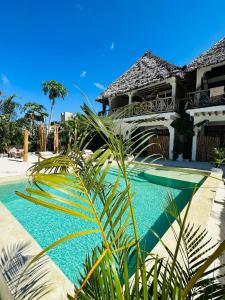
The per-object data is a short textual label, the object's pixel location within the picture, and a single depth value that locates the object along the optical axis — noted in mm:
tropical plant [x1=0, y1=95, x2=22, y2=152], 15281
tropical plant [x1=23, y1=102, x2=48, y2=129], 24266
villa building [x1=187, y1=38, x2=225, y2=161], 11469
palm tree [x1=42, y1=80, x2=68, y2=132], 27047
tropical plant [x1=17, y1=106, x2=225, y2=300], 761
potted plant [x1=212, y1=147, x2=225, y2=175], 8687
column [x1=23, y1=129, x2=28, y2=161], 11539
